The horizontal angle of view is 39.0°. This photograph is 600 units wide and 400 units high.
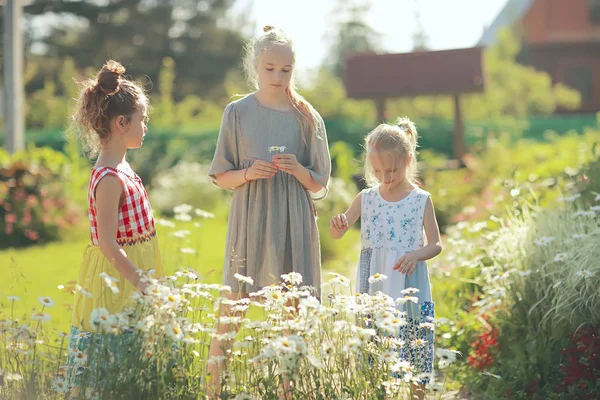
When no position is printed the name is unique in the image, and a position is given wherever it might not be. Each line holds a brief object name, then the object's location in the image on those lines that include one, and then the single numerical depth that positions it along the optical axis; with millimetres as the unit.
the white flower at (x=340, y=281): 3158
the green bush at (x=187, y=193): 14203
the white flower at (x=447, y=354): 2982
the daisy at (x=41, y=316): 2992
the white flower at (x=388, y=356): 3055
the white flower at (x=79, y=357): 3144
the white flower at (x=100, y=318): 2775
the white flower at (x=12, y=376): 3036
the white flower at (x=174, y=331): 2854
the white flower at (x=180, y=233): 4812
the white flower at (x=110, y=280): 2755
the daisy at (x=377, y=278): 3277
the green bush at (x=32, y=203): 10586
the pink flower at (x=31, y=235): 10484
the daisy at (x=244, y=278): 3207
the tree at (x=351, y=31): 44000
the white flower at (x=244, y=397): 3088
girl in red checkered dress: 3344
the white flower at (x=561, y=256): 4312
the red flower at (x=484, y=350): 4551
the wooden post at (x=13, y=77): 12422
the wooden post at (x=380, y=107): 14171
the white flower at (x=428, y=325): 3356
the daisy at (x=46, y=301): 3037
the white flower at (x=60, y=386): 3143
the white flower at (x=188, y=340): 2828
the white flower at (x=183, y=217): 5120
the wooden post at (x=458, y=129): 13769
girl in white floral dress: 3832
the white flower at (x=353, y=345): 2875
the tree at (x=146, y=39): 28438
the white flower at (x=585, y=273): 4109
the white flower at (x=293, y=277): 3332
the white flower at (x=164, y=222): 5134
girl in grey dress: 3904
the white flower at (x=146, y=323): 2873
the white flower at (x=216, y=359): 3001
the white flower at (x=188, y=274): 3199
